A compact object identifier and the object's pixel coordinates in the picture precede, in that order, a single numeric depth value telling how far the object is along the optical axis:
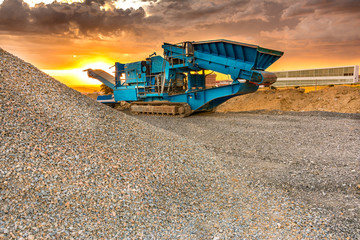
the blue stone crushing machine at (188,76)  10.71
